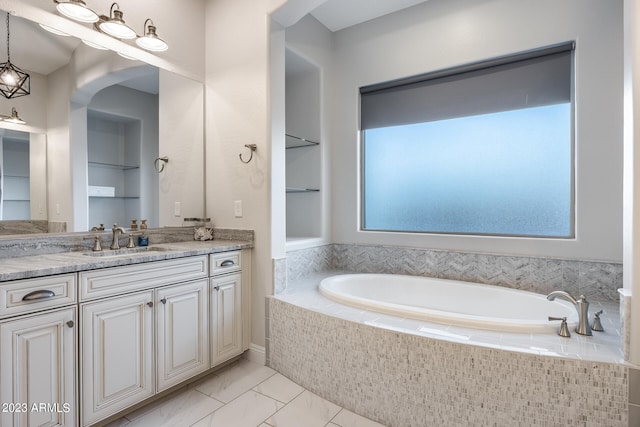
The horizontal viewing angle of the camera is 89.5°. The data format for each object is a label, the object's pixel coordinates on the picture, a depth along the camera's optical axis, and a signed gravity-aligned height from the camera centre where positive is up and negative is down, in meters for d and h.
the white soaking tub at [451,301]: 1.67 -0.60
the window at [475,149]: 2.34 +0.51
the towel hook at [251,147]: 2.37 +0.48
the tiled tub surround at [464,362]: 1.32 -0.72
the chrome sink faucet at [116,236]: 2.12 -0.15
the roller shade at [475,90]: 2.32 +0.99
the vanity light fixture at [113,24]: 1.81 +1.15
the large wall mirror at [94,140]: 1.79 +0.48
